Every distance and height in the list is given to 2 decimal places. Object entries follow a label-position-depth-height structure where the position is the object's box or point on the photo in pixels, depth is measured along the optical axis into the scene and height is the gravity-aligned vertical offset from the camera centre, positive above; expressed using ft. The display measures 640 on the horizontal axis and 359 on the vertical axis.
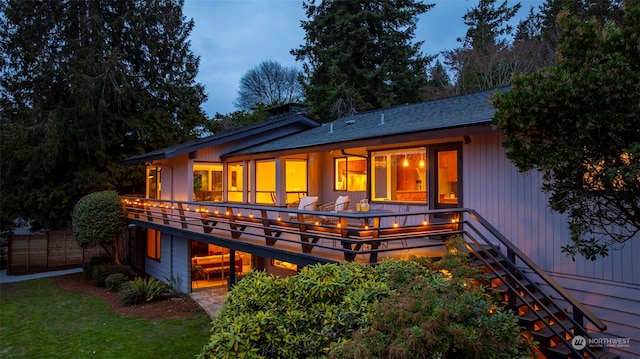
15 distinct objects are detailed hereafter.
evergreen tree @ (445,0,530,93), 68.08 +24.32
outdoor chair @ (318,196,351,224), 32.35 -1.69
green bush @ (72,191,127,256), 47.96 -3.91
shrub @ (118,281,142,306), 38.99 -10.63
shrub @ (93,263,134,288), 47.70 -10.21
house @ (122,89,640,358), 20.31 +0.44
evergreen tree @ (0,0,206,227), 54.90 +11.85
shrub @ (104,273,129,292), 45.32 -10.62
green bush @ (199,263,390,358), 10.73 -3.63
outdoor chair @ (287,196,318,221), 36.38 -1.60
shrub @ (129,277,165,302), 40.04 -10.15
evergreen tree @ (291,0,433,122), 79.66 +26.73
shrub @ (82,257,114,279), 51.44 -9.99
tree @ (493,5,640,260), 11.14 +1.99
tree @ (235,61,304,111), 120.67 +30.80
